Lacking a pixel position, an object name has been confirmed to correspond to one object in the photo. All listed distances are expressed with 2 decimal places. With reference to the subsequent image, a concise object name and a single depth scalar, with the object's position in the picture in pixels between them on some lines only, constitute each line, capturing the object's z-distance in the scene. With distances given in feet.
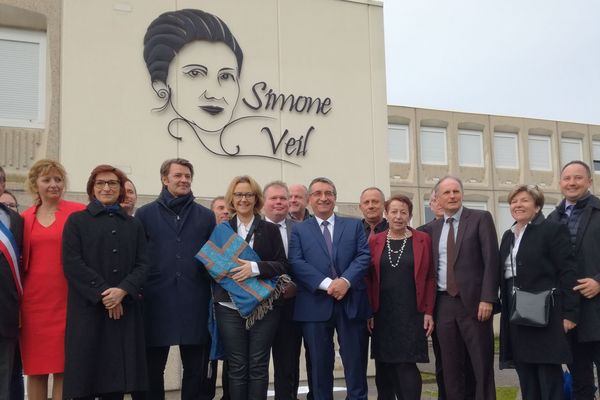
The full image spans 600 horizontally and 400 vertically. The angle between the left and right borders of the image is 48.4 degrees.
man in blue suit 17.15
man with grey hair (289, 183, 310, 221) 19.98
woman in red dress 14.94
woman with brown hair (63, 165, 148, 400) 14.48
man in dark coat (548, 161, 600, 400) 16.81
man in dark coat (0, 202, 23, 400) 14.57
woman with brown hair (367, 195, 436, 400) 17.19
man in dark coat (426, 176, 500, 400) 16.93
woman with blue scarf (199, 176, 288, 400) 15.92
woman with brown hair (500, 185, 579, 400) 16.44
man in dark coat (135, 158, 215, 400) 16.01
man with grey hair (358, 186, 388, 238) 19.24
